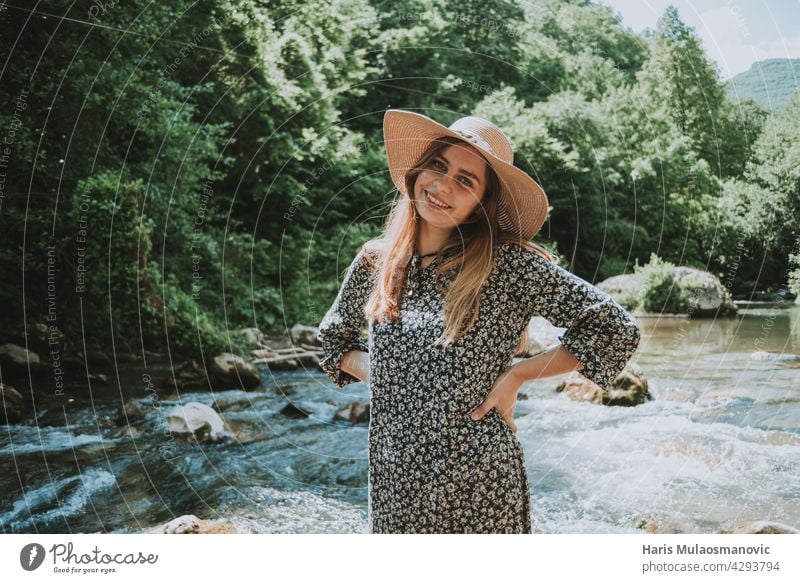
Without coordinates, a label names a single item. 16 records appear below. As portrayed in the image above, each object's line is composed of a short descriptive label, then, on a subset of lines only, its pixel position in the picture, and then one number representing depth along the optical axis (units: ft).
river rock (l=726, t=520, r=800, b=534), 8.07
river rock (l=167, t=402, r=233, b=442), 10.83
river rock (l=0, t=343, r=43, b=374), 9.14
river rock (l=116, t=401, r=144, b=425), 10.64
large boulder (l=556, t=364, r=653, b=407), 11.53
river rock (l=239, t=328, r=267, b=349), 13.67
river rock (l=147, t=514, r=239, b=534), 8.34
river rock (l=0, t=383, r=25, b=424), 9.15
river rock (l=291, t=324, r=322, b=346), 14.29
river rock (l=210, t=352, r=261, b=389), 12.81
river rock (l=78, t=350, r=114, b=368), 10.89
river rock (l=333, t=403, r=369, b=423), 12.19
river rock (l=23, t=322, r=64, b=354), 9.38
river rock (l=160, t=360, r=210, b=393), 12.04
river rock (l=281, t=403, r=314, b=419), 12.32
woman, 4.06
